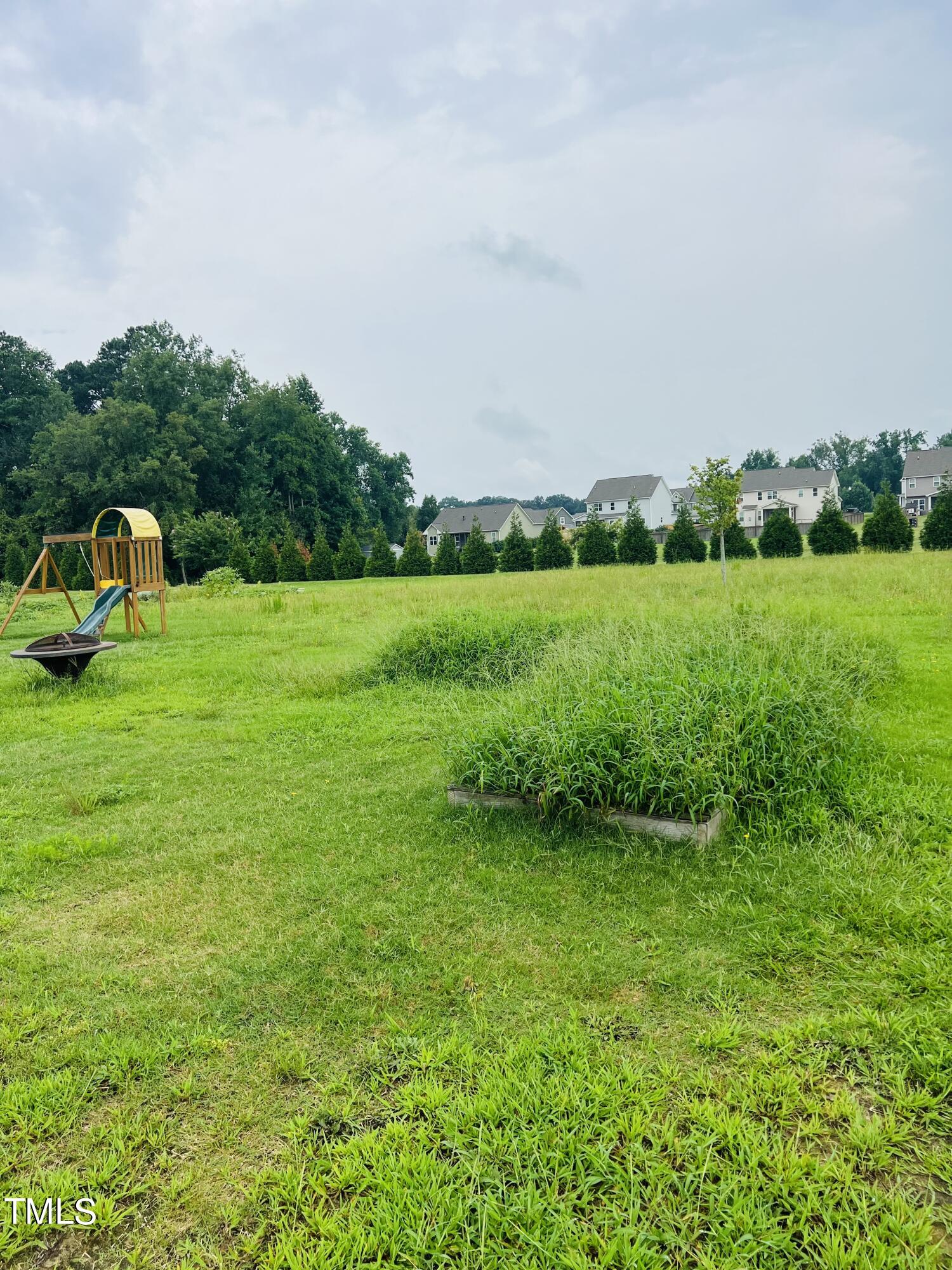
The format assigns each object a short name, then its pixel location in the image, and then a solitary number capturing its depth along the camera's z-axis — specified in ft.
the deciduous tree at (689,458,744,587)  62.39
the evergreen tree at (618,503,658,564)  97.50
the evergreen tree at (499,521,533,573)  104.32
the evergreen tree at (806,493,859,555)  86.28
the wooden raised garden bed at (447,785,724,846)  11.81
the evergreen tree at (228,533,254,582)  103.91
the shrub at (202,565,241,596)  73.31
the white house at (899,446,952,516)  208.13
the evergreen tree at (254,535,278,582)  105.09
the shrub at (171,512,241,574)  106.93
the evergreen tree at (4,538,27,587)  114.01
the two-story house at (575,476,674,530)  211.61
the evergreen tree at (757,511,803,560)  88.79
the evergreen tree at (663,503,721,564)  94.53
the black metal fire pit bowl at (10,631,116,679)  25.80
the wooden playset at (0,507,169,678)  34.86
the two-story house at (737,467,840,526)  222.69
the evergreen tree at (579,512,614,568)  99.40
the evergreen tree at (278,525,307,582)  106.42
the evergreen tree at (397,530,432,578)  108.27
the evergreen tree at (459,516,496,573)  106.22
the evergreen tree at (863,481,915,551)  82.89
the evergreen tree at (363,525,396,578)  108.47
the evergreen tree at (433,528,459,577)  108.78
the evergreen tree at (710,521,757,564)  90.80
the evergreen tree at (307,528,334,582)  108.58
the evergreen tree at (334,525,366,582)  107.34
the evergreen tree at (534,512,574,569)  102.27
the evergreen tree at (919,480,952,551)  80.28
